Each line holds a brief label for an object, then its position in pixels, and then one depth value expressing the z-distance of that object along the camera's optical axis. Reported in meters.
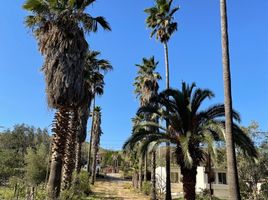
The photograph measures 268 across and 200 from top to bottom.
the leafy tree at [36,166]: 24.38
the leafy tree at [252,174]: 18.30
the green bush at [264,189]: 18.08
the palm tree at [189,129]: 10.83
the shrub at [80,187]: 11.54
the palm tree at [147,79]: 23.56
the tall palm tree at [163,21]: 18.87
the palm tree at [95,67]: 19.56
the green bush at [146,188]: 22.20
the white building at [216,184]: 24.80
